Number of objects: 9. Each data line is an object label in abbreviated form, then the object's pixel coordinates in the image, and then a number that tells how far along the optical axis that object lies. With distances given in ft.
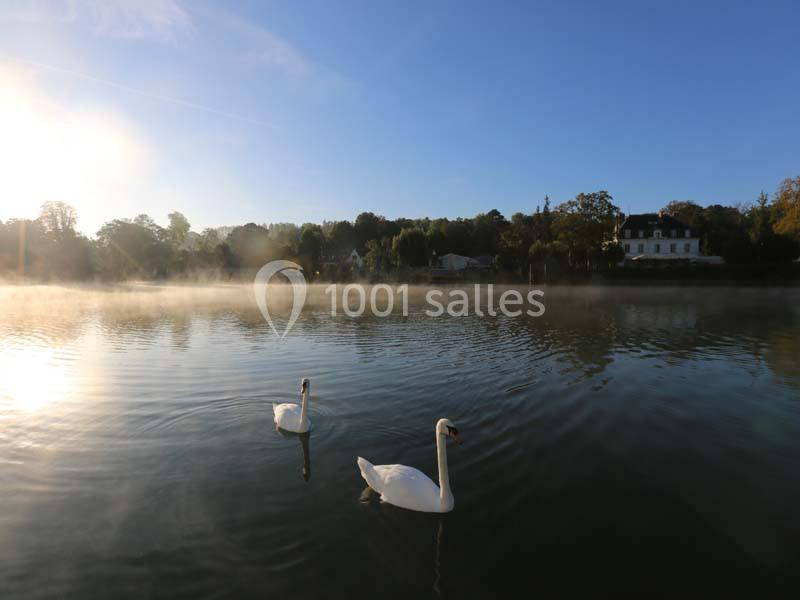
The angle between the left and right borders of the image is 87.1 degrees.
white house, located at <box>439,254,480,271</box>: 331.57
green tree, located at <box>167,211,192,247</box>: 503.85
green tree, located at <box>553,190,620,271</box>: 235.20
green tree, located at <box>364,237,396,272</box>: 304.56
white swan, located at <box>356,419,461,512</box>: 19.77
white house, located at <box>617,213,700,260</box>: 272.51
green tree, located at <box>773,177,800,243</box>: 196.54
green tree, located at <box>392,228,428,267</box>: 305.32
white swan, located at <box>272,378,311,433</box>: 29.17
